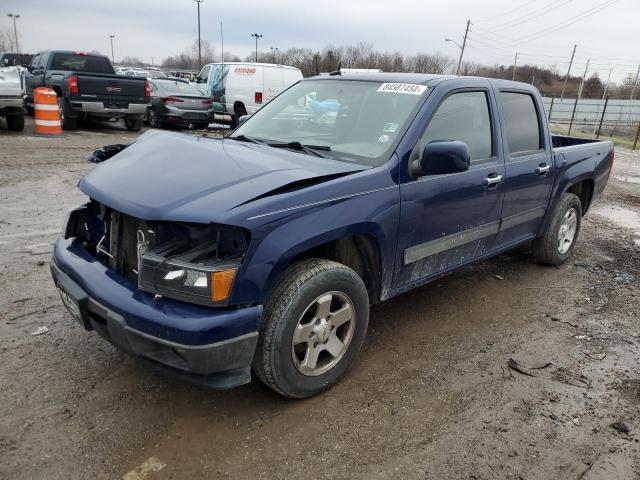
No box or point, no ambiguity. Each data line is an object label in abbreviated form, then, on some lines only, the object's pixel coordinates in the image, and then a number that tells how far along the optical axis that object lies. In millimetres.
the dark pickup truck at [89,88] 12875
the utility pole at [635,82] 51156
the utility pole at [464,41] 53972
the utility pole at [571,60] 62012
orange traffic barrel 12555
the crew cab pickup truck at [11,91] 11398
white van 16688
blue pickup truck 2467
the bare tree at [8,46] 75381
